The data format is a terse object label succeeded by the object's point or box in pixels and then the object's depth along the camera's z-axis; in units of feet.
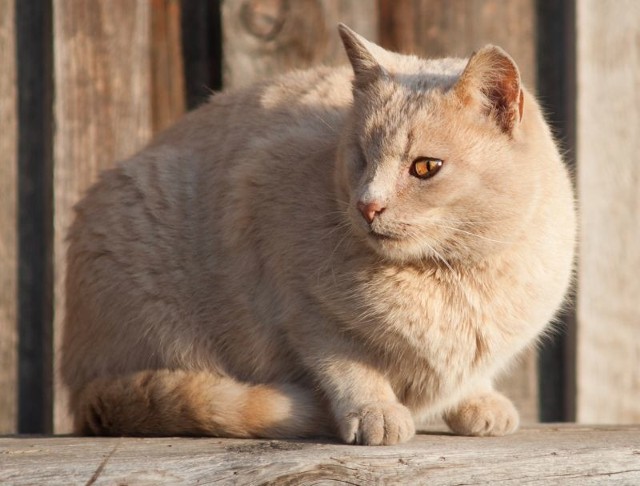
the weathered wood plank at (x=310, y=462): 15.15
